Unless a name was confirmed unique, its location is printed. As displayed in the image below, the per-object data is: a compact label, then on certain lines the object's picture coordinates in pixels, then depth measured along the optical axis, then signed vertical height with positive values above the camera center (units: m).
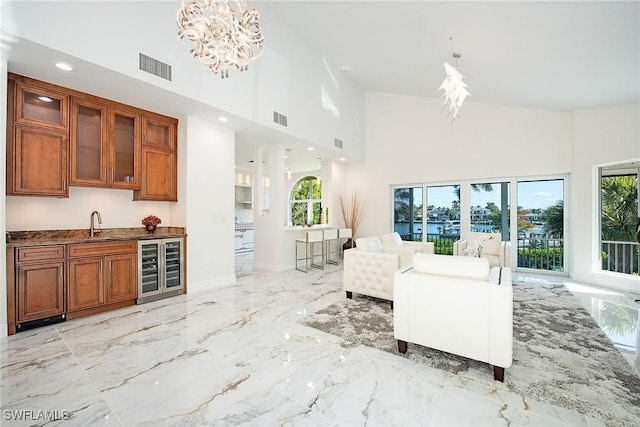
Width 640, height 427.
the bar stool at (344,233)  6.88 -0.48
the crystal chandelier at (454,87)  3.74 +1.75
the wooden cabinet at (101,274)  3.30 -0.76
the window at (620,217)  5.00 -0.05
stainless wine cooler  3.92 -0.81
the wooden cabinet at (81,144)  3.11 +0.92
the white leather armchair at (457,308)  2.11 -0.77
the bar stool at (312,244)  5.99 -0.75
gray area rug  1.95 -1.28
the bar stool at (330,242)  6.46 -0.77
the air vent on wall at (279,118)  5.08 +1.78
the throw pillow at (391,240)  4.94 -0.46
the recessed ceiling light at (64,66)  2.89 +1.56
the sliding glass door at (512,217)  5.69 -0.06
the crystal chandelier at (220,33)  2.45 +1.66
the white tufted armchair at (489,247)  4.94 -0.62
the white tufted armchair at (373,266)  3.76 -0.73
